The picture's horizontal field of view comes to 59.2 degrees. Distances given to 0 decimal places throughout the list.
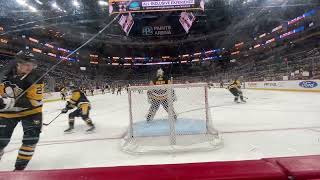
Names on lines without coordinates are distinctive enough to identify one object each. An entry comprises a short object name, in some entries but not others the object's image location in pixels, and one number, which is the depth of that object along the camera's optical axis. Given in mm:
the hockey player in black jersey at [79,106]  4141
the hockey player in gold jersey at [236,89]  7930
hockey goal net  2830
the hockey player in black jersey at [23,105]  2238
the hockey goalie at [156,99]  3250
